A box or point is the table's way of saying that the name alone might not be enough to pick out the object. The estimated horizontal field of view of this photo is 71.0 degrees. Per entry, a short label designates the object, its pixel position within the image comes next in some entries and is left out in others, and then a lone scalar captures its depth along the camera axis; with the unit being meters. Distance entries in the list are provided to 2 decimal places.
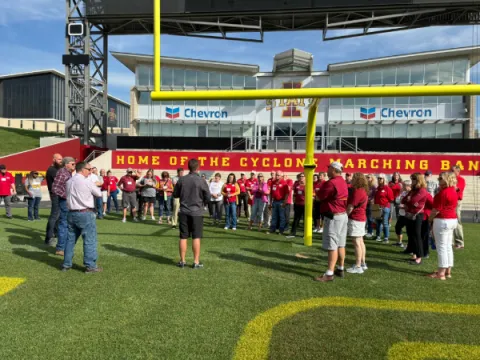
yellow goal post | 4.97
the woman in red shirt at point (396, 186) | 8.98
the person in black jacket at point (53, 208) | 6.98
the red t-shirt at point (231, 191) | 10.09
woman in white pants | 5.14
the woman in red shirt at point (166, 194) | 11.00
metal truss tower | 23.72
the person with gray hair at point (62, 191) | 6.31
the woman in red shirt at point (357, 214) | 5.49
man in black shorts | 5.57
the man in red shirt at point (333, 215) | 5.09
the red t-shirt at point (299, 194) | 8.95
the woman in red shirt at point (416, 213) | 6.37
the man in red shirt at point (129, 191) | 11.20
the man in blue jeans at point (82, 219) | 5.27
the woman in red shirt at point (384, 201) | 8.27
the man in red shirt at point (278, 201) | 9.18
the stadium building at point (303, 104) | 24.73
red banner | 19.02
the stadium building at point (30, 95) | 58.34
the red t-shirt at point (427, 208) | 6.57
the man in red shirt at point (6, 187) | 11.02
